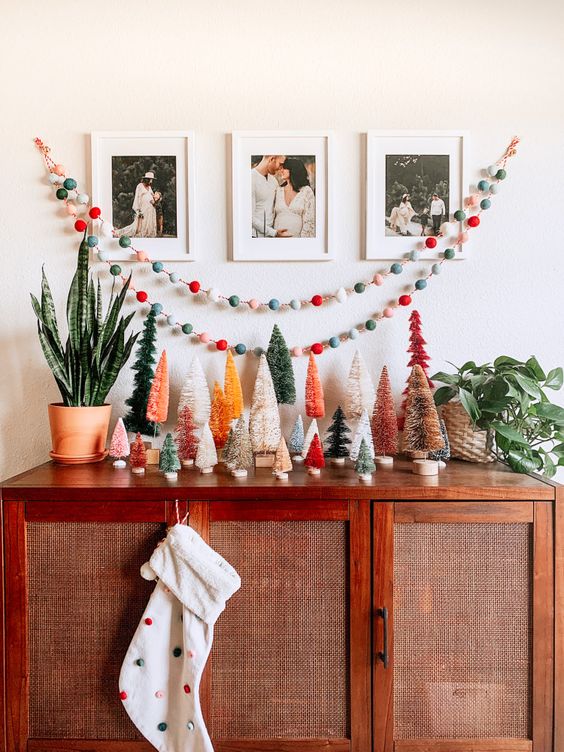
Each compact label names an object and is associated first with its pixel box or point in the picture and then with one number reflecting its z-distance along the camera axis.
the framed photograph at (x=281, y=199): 1.78
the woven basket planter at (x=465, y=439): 1.61
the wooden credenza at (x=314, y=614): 1.37
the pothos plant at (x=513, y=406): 1.52
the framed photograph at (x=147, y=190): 1.77
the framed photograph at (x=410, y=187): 1.77
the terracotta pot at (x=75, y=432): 1.60
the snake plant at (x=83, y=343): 1.61
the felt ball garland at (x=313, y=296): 1.76
